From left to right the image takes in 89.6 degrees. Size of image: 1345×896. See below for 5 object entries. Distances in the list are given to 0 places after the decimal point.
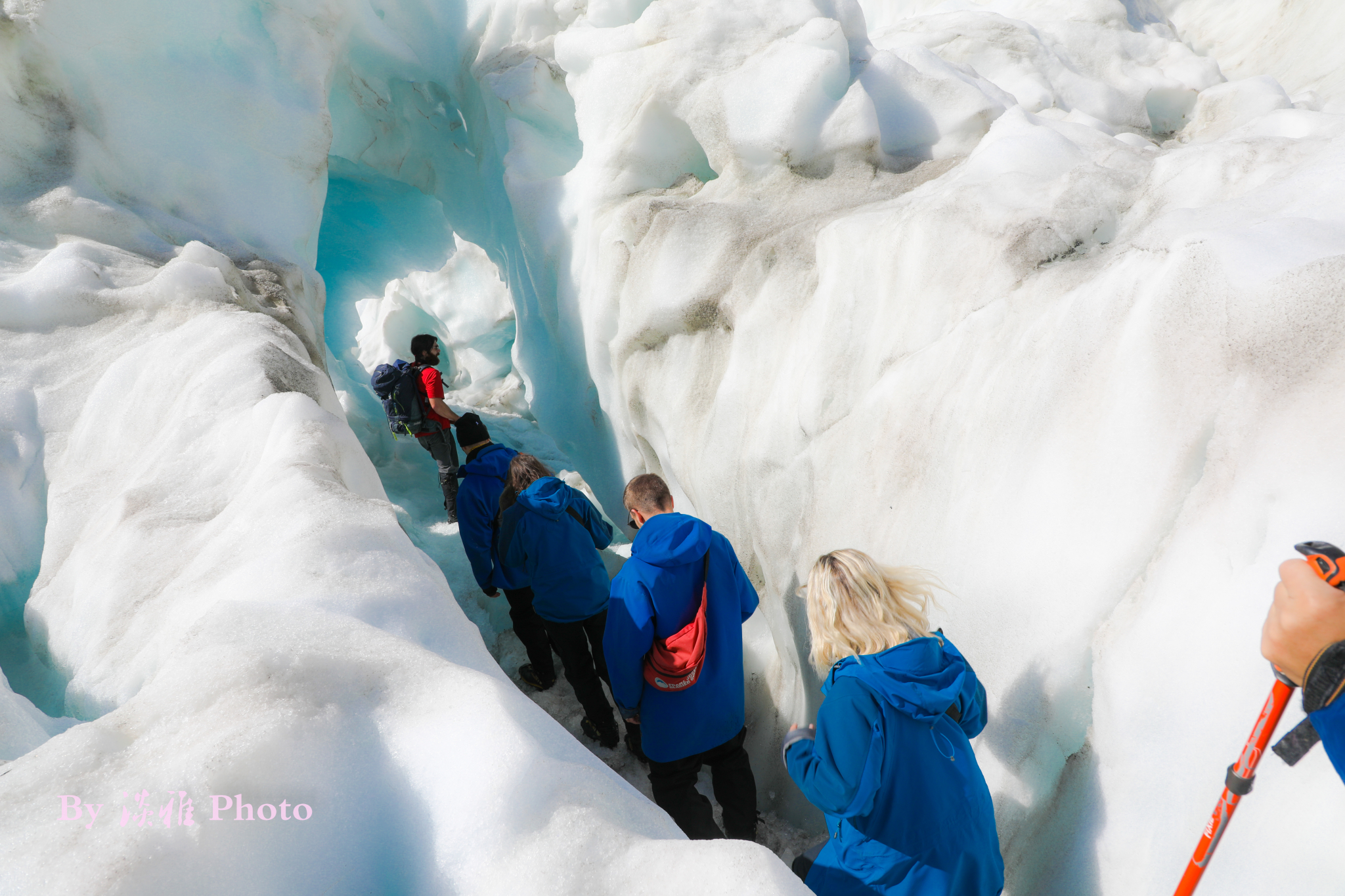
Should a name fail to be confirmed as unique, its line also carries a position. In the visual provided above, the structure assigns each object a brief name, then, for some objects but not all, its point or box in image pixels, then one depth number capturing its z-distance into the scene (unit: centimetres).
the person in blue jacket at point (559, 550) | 259
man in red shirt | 434
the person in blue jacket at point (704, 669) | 202
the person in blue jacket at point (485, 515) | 302
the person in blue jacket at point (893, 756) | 136
